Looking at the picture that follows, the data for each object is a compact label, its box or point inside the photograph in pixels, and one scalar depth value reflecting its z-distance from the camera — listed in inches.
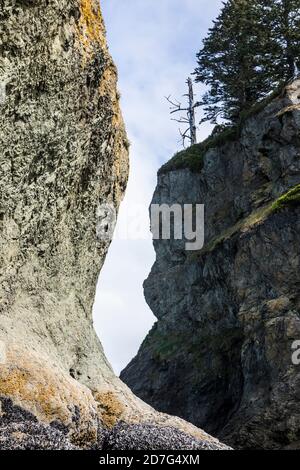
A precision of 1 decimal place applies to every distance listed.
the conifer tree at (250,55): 1776.6
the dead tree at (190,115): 2329.0
